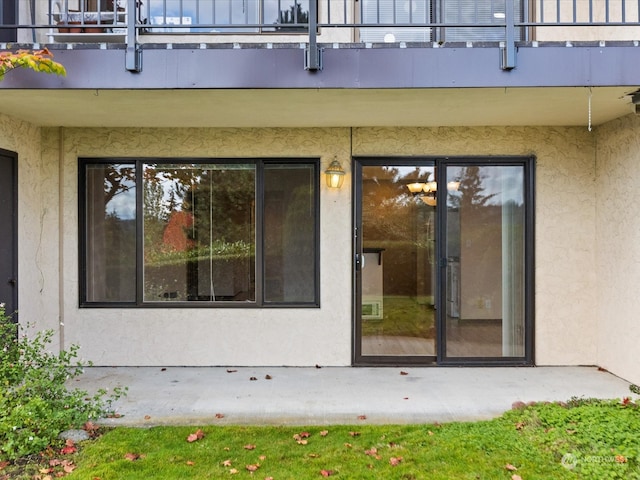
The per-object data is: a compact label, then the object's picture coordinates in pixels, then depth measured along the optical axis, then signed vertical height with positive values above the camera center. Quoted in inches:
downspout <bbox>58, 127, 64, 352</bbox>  200.8 +13.0
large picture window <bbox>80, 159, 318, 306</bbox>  203.3 +2.9
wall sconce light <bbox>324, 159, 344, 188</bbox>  195.9 +27.4
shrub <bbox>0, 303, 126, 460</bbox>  114.8 -44.0
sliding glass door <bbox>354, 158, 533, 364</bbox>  200.1 -10.3
